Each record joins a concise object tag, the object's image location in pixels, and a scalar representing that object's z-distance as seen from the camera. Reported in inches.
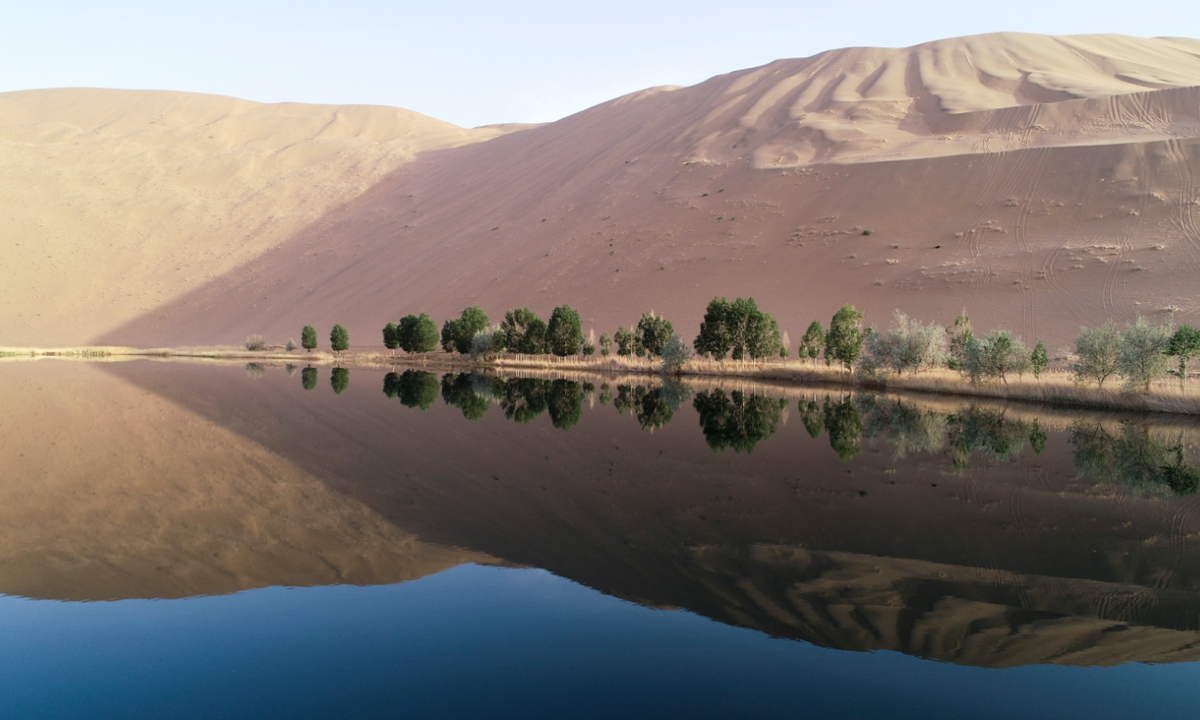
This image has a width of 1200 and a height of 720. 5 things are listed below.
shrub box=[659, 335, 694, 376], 1589.6
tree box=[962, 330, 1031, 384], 1140.5
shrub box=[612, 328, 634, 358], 1872.5
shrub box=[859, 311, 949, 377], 1258.6
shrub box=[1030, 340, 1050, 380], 1166.9
